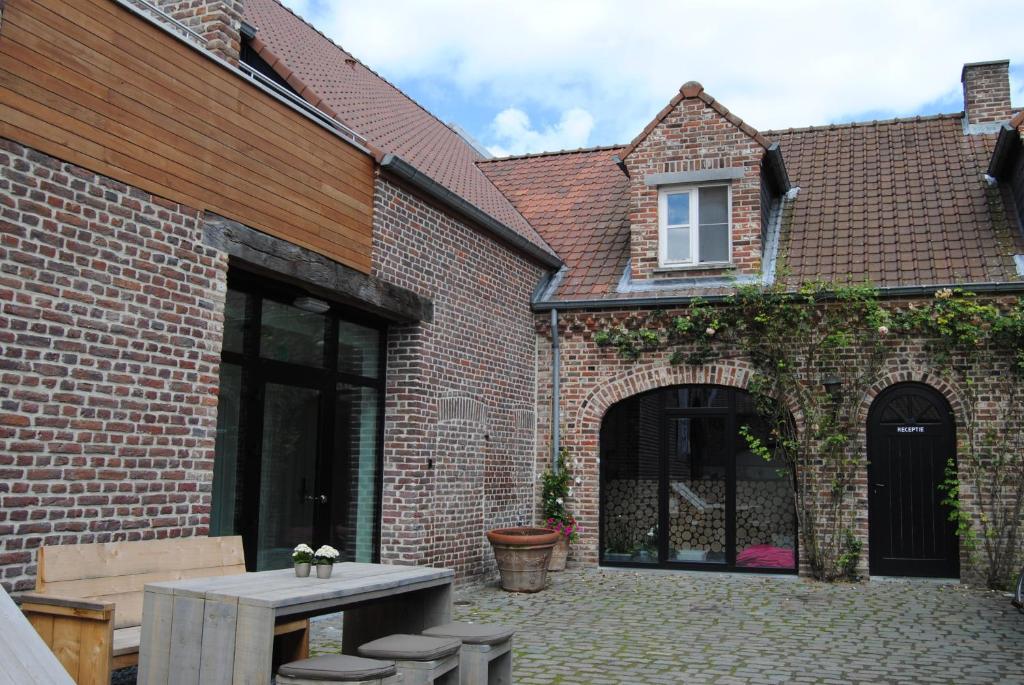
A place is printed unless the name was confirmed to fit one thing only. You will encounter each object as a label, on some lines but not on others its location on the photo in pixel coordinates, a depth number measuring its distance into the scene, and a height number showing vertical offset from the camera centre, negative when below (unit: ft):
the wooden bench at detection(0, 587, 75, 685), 8.75 -2.03
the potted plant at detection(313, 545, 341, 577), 17.42 -2.02
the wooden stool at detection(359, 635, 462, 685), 15.56 -3.37
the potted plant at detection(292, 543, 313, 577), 17.40 -2.01
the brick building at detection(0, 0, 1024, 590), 18.13 +4.90
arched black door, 35.42 -0.57
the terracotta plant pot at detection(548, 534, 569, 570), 38.47 -4.01
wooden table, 14.15 -2.65
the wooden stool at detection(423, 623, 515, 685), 17.03 -3.61
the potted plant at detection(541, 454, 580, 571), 38.68 -2.27
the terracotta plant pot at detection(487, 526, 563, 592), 32.94 -3.60
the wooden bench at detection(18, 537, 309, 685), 15.14 -2.56
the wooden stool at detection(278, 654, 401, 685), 14.19 -3.35
